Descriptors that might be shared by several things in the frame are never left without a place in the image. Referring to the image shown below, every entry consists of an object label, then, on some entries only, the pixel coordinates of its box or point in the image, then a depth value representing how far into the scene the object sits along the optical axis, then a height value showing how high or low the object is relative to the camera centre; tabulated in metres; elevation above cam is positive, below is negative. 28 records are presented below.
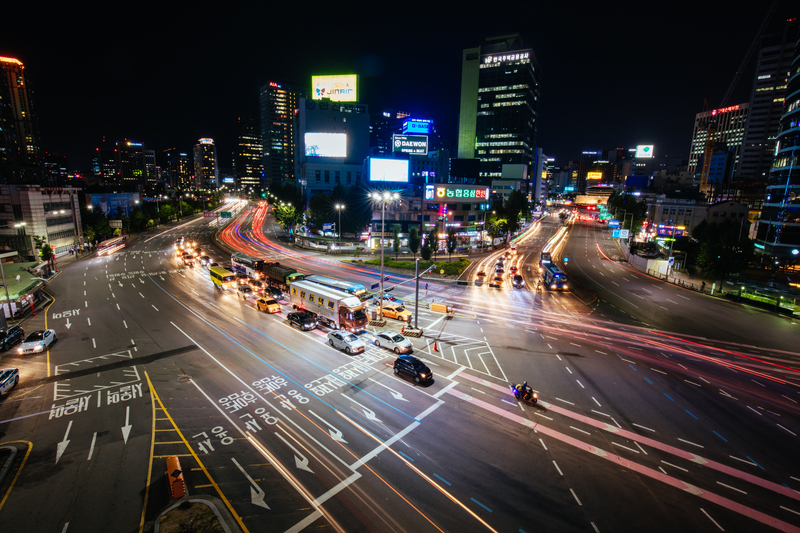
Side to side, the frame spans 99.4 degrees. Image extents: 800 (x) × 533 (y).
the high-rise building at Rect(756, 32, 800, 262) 59.50 +1.33
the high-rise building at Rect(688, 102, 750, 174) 175.12 +37.92
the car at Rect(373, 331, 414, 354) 25.86 -11.47
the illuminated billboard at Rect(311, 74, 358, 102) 115.00 +34.18
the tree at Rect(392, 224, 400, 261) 66.13 -9.50
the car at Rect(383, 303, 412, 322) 32.75 -11.64
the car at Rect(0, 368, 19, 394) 19.88 -11.47
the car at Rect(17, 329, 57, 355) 24.91 -11.60
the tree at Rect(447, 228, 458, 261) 64.56 -9.28
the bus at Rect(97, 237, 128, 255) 66.99 -12.29
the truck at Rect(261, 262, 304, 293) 37.88 -9.90
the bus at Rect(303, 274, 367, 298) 32.84 -9.22
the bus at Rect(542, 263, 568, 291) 46.84 -11.57
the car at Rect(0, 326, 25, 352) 25.74 -11.69
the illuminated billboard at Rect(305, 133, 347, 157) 102.75 +13.16
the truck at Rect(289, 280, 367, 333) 28.70 -10.13
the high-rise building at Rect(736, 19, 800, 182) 132.25 +37.86
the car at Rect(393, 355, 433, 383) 21.42 -11.12
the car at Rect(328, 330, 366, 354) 25.67 -11.40
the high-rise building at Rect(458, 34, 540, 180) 156.00 +41.54
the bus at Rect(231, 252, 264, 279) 45.05 -10.62
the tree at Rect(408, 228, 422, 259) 64.44 -9.22
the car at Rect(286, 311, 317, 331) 30.08 -11.58
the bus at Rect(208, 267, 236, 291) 42.25 -11.26
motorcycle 19.45 -11.35
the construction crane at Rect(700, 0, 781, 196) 143.00 +24.75
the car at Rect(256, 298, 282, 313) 34.75 -11.79
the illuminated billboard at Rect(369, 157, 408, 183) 79.75 +4.93
